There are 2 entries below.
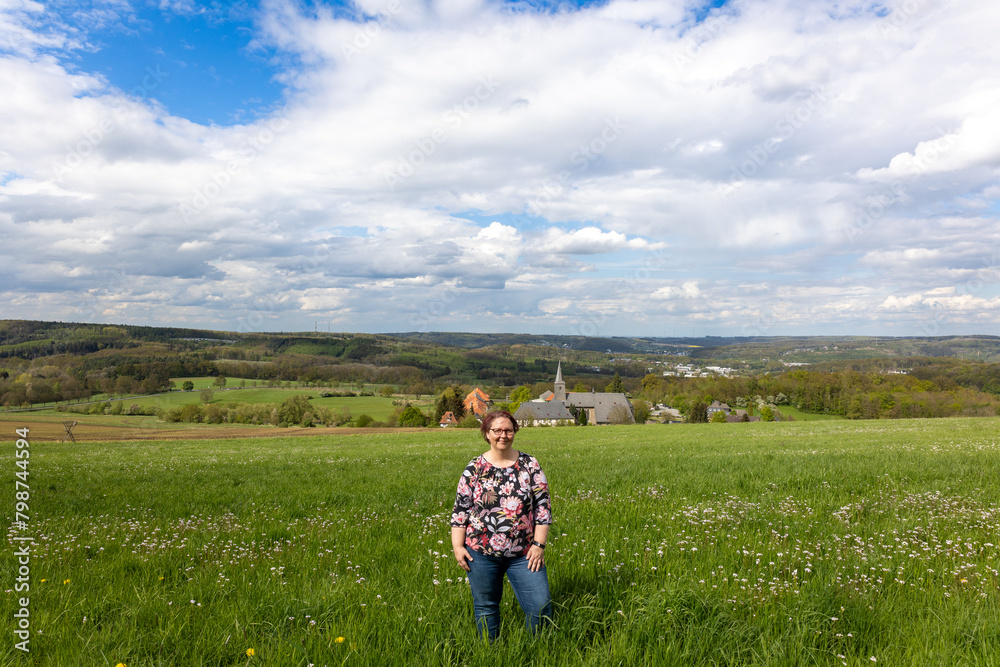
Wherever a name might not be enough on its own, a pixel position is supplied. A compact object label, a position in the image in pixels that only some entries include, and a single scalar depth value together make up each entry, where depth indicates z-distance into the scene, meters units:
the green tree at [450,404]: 88.69
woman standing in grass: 3.79
